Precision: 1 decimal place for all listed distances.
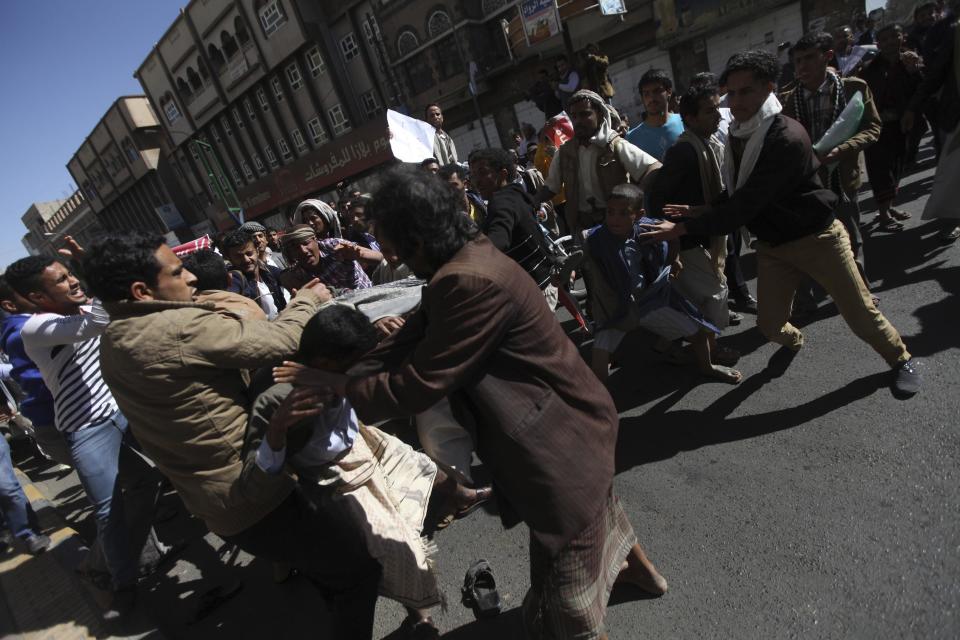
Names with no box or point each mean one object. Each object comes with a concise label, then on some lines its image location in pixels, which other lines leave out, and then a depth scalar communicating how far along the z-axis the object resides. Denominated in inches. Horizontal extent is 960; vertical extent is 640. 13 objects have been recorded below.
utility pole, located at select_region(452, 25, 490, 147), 713.3
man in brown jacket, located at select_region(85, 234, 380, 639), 61.3
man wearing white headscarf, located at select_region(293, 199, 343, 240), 165.2
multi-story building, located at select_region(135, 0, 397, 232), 867.4
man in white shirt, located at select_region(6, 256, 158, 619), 97.7
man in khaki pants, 93.0
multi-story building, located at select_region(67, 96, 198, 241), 1368.1
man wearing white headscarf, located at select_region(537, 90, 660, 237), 138.2
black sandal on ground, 84.9
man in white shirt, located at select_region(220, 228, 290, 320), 147.5
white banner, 181.2
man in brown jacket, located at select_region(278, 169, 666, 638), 51.2
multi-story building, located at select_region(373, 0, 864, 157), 533.0
